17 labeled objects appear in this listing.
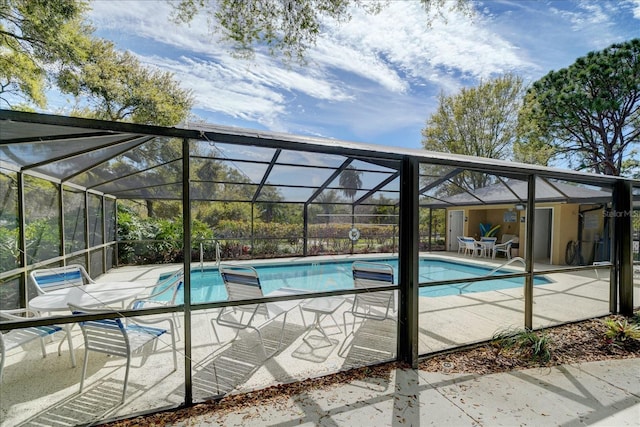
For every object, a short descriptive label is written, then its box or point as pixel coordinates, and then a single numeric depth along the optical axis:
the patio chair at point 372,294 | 3.72
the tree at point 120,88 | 11.74
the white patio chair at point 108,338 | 2.46
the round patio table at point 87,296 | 3.04
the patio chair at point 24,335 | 2.59
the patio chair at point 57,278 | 3.69
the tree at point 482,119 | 18.67
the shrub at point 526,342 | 3.43
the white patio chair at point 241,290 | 3.39
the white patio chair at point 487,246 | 11.15
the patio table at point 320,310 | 3.70
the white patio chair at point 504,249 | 10.55
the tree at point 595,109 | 14.70
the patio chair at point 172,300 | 3.34
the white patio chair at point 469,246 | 11.50
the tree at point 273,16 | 6.22
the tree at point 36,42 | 8.72
